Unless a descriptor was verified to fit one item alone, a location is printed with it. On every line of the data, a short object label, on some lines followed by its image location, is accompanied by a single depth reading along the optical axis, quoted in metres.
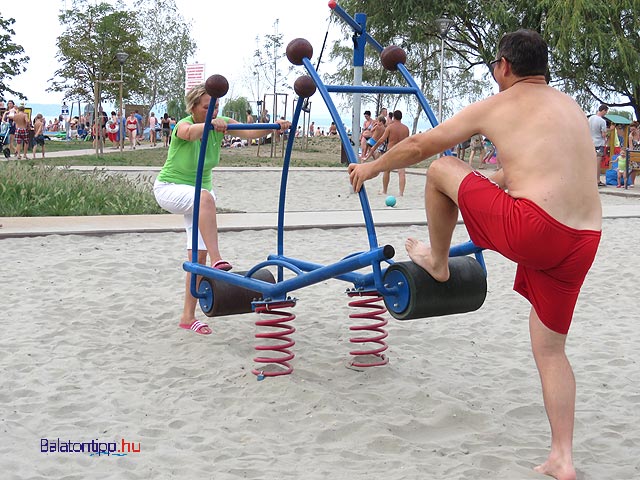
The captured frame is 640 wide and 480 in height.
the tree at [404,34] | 25.97
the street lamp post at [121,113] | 25.77
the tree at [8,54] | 48.03
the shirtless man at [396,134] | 14.13
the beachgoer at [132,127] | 29.85
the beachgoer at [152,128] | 32.03
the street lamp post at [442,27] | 21.58
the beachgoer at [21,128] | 21.06
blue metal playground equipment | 3.41
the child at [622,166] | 16.38
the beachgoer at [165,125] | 33.75
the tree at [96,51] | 46.12
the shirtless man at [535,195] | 2.91
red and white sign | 20.47
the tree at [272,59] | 44.29
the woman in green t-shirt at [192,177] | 4.75
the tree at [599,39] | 22.22
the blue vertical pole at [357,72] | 5.01
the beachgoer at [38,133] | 22.00
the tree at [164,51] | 52.06
